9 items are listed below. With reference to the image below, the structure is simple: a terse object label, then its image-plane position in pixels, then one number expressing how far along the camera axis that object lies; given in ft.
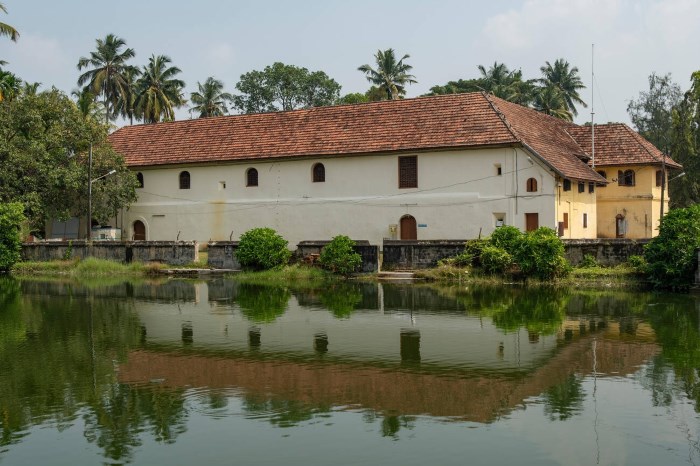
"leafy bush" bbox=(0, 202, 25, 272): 105.81
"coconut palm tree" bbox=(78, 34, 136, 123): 178.91
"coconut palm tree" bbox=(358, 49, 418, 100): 177.88
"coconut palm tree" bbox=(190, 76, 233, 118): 199.62
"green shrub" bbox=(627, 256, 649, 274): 81.05
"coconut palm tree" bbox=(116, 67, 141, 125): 181.18
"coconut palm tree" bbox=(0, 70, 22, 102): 101.65
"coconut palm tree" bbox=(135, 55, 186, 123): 177.78
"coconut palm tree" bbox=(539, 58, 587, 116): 196.34
